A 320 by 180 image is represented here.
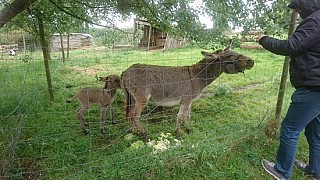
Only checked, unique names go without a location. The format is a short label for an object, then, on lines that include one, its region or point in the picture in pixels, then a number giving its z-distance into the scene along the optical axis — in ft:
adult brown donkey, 15.96
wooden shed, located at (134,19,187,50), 43.50
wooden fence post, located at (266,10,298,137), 13.51
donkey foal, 15.83
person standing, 9.12
